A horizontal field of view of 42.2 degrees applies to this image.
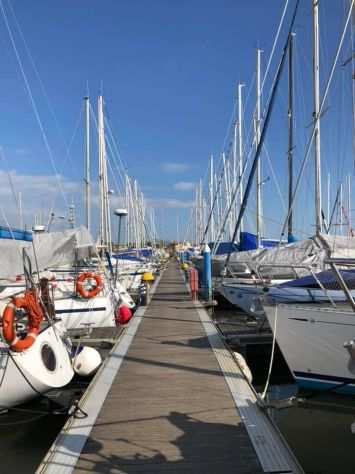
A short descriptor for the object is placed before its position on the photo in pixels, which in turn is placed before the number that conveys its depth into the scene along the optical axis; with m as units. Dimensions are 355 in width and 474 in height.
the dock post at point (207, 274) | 18.53
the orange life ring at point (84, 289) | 13.16
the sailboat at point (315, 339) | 7.71
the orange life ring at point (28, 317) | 6.87
